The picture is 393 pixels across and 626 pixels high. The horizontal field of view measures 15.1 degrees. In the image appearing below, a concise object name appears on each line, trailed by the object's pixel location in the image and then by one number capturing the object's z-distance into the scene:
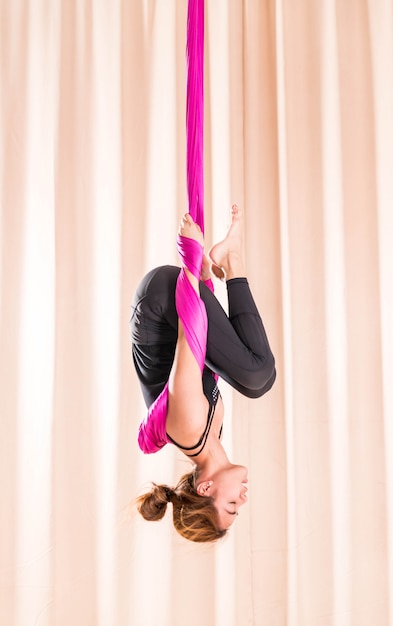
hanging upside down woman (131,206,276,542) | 4.09
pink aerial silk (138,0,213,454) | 4.04
